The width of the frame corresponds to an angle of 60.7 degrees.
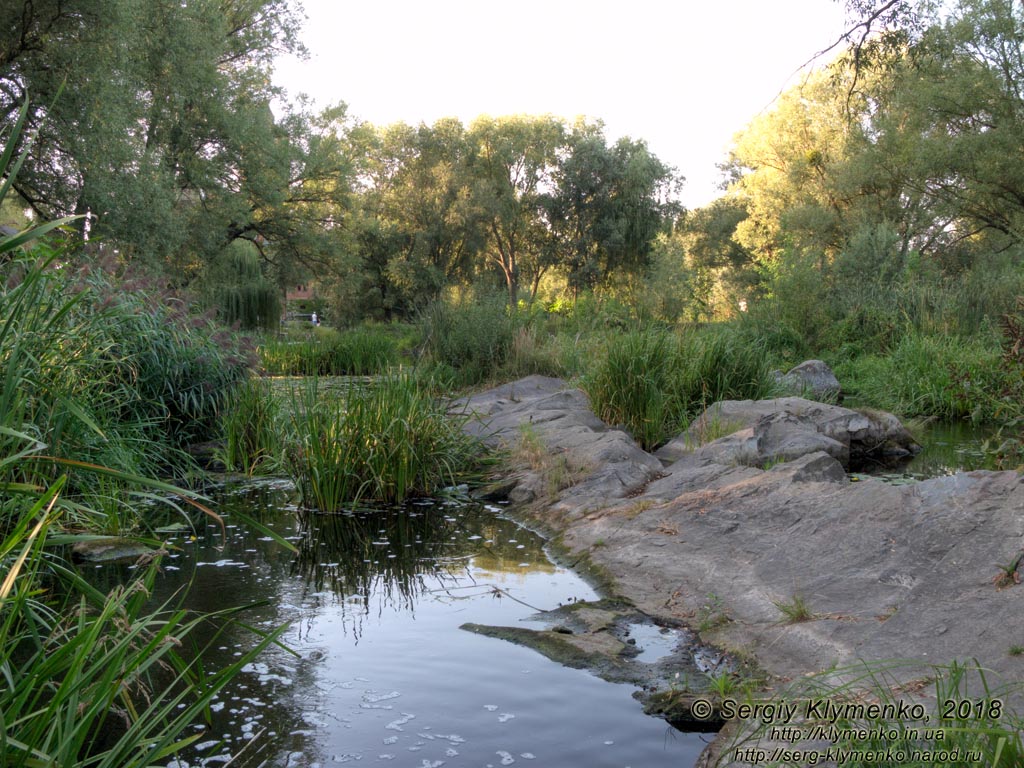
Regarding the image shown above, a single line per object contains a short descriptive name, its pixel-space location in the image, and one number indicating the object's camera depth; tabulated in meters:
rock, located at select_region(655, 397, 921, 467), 6.99
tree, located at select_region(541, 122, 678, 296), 39.31
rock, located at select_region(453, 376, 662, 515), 6.69
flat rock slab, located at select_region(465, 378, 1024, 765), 3.34
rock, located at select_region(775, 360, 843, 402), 11.80
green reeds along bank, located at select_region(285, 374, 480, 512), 6.61
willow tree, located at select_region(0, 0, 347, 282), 14.48
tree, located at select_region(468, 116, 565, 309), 38.91
